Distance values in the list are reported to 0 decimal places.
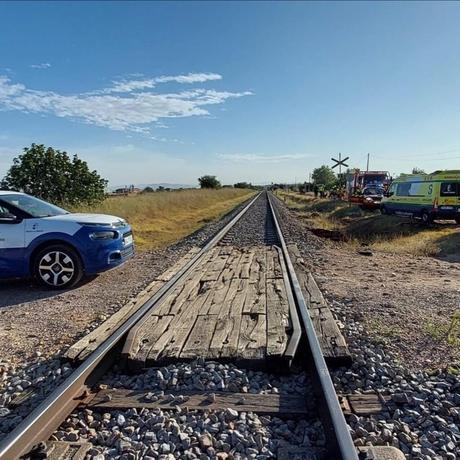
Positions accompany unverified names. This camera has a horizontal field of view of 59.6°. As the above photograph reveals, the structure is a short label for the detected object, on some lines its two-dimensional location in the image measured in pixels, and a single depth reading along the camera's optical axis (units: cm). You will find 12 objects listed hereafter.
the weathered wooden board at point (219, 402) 312
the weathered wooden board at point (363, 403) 304
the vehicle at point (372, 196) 2748
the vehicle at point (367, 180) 3172
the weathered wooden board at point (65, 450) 255
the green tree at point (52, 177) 1692
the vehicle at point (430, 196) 1756
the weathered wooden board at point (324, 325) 384
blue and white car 668
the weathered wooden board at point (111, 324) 402
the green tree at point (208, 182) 11305
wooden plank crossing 394
